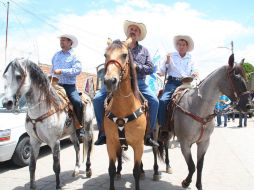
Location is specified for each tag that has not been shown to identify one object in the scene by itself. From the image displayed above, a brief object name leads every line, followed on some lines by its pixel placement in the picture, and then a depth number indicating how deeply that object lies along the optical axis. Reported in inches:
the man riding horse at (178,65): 243.6
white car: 265.3
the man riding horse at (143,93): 200.2
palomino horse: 159.0
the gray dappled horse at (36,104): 192.1
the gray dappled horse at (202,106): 193.0
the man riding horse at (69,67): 248.8
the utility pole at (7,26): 641.6
